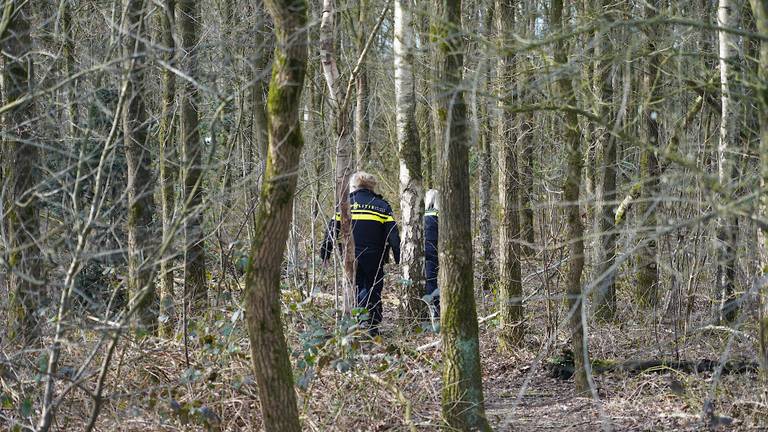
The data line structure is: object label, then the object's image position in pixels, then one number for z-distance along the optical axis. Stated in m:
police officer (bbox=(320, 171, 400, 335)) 19.31
